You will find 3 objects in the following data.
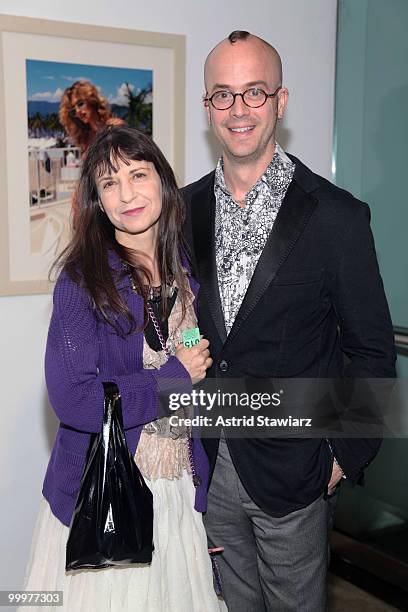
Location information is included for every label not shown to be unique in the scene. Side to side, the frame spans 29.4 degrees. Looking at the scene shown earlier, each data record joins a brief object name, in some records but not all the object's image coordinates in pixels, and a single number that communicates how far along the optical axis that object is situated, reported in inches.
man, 80.9
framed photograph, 107.0
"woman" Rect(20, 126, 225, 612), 72.7
